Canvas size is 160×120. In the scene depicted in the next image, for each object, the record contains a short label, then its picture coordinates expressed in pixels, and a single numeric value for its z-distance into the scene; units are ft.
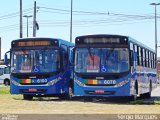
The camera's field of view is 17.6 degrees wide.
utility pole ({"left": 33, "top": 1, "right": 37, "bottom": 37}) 170.50
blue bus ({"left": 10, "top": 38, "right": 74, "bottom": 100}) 81.92
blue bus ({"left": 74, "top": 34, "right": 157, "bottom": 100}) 74.84
